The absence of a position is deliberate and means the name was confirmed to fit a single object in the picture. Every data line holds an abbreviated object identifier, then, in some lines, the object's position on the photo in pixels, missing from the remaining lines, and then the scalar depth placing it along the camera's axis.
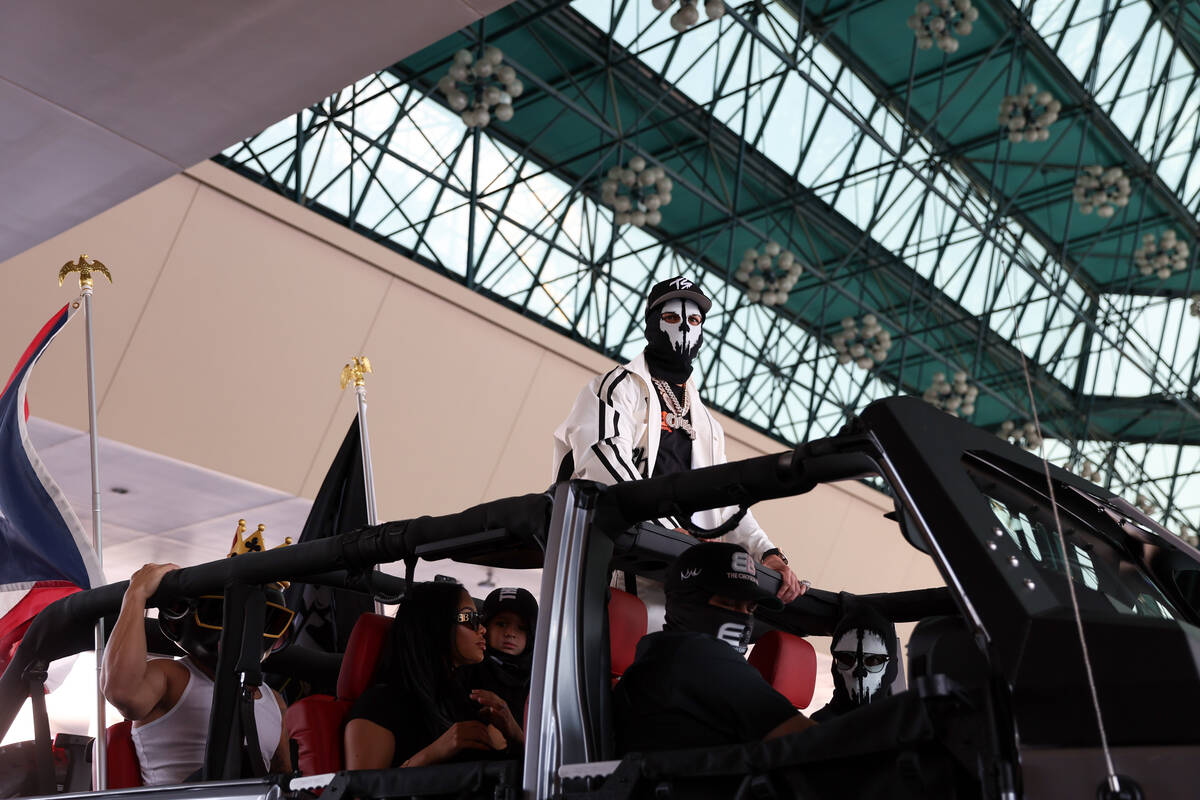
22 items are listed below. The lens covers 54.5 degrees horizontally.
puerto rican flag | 5.23
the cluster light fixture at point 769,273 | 15.16
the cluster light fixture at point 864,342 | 17.23
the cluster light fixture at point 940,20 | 10.92
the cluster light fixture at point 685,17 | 9.80
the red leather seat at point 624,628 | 2.94
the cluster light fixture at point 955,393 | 18.95
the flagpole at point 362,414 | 6.61
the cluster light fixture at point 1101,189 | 13.32
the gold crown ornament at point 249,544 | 3.90
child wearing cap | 3.30
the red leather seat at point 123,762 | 3.63
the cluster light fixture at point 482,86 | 10.84
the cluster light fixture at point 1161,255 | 15.42
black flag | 4.86
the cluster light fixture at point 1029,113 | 12.20
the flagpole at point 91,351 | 6.04
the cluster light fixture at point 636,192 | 12.66
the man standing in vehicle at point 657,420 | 3.49
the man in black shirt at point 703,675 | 2.39
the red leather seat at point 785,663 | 3.26
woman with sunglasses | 2.94
